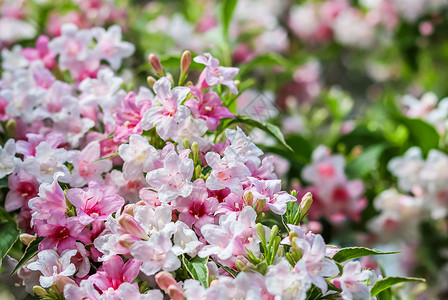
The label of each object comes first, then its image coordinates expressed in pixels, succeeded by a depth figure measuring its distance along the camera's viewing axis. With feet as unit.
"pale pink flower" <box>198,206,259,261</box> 2.55
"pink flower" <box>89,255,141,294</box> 2.58
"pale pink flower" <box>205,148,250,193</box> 2.65
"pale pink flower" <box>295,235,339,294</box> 2.51
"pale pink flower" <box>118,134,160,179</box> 2.70
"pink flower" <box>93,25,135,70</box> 3.17
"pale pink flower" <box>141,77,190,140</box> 2.69
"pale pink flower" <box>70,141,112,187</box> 2.81
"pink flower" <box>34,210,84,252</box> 2.65
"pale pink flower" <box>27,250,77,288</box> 2.59
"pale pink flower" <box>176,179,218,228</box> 2.64
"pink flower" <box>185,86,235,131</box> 2.75
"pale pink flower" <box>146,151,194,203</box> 2.62
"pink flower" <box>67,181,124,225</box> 2.67
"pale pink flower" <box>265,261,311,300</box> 2.47
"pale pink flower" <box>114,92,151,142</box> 2.78
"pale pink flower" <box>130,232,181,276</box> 2.54
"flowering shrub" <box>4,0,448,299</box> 2.57
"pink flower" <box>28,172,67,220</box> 2.67
